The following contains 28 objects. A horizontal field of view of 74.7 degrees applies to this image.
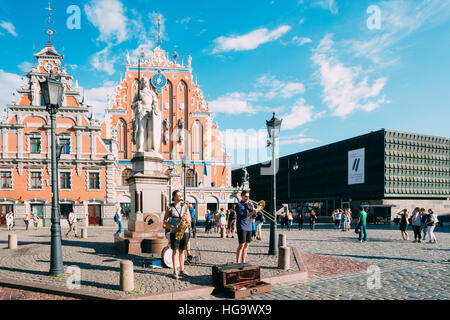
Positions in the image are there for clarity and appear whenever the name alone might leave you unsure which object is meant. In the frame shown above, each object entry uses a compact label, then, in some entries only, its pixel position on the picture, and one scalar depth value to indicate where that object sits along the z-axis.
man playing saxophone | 6.89
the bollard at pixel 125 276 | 5.83
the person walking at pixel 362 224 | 14.55
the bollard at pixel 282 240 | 11.59
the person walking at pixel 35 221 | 25.88
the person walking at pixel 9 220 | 24.73
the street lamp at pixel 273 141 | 10.30
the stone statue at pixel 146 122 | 11.48
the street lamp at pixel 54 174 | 7.26
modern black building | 40.00
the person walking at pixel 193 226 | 15.88
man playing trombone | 7.55
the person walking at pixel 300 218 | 22.56
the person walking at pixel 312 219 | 23.08
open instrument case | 5.86
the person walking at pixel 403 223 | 15.09
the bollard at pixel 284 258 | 7.74
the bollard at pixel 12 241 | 12.39
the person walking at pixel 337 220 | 23.73
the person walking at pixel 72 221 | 17.44
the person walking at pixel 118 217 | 14.67
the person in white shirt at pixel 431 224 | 14.05
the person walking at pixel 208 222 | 20.25
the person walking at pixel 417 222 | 14.13
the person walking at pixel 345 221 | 21.87
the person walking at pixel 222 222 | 16.53
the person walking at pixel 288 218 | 22.17
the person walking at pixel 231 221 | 17.00
